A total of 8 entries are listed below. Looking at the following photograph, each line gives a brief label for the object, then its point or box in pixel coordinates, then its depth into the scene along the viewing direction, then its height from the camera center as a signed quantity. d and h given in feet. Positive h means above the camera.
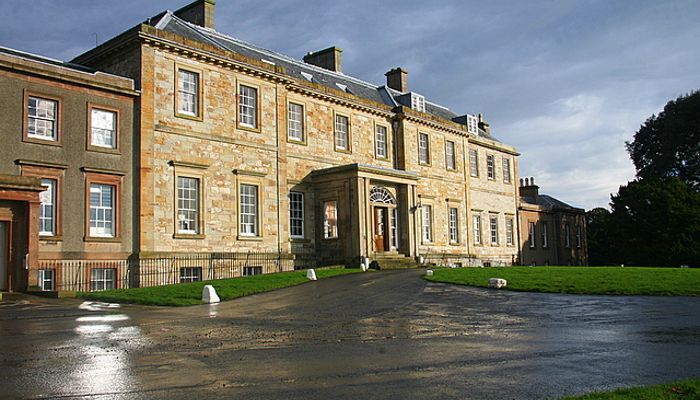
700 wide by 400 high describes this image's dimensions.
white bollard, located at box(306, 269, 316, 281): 70.33 -3.05
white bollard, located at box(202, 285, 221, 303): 51.78 -3.73
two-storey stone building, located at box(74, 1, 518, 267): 75.25 +13.87
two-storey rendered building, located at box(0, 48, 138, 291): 58.75 +9.00
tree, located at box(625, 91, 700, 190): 157.48 +25.19
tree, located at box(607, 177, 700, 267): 121.60 +3.17
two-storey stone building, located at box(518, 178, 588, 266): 150.41 +3.08
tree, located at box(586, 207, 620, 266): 180.96 -0.66
